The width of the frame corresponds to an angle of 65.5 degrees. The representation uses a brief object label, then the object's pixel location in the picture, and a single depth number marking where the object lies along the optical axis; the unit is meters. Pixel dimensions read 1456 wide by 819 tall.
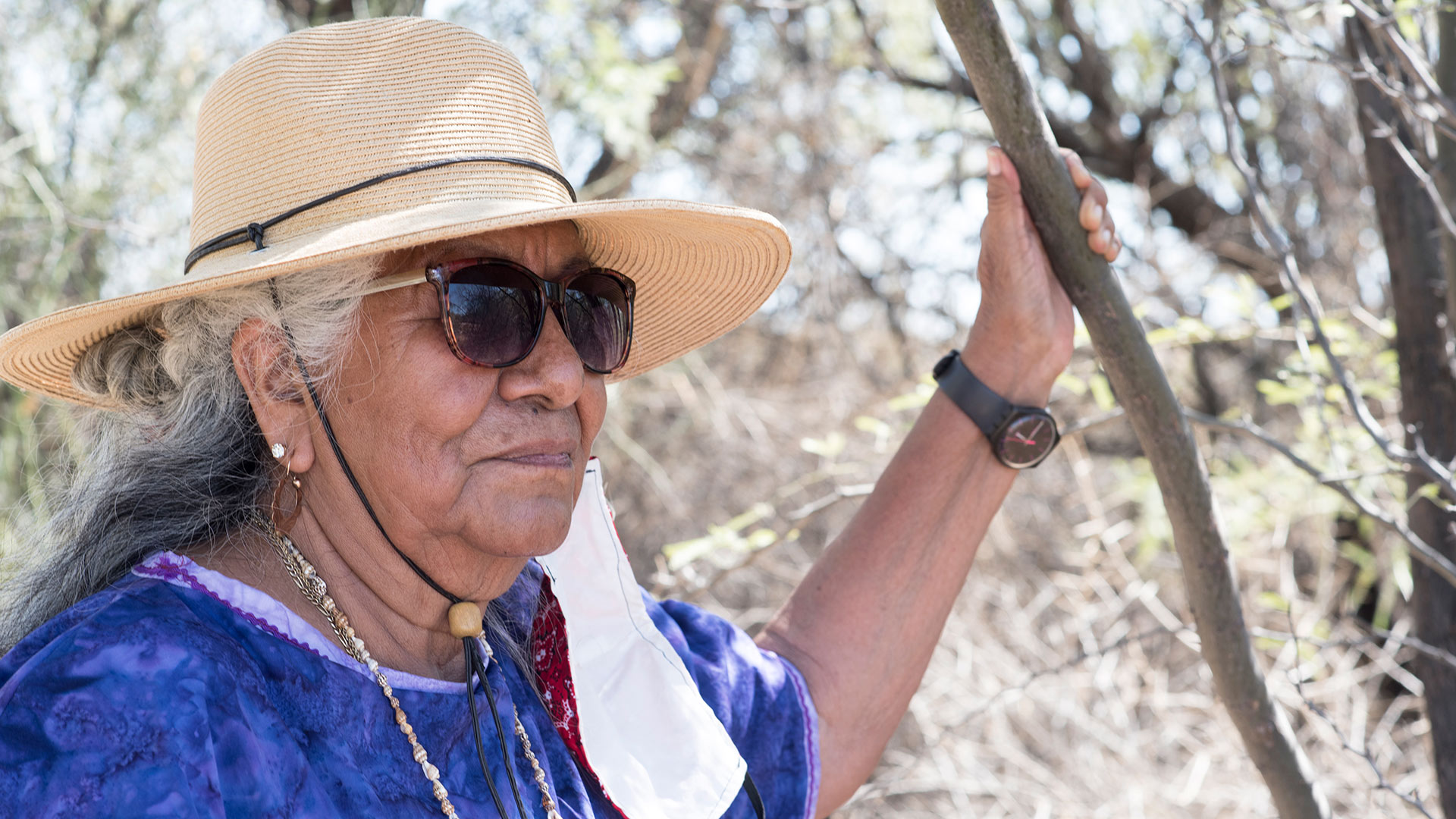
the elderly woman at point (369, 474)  1.23
